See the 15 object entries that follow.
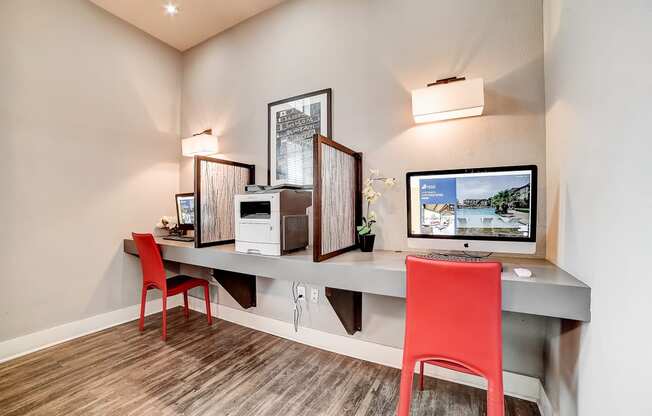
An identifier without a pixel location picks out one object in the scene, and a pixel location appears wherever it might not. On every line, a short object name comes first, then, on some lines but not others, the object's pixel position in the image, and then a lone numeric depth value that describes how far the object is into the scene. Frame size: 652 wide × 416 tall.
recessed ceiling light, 2.53
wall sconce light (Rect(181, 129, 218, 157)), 2.85
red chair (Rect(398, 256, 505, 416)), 1.02
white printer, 1.79
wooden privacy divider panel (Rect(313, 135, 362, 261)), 1.56
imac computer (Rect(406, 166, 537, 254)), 1.38
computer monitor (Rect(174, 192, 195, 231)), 2.96
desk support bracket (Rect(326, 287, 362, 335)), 1.78
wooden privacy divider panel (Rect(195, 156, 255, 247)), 2.18
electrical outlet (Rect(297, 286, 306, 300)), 2.30
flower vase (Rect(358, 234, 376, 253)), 1.90
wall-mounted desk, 1.06
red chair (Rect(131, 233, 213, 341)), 2.31
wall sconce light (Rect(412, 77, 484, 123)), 1.56
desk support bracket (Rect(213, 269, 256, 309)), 2.38
